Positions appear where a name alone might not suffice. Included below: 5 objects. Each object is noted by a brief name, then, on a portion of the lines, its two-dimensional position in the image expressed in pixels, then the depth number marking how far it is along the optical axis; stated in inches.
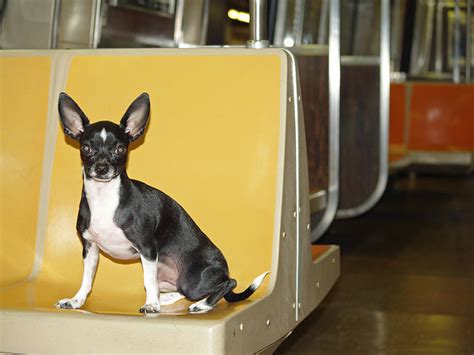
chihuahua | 93.2
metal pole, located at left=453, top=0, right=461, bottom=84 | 655.1
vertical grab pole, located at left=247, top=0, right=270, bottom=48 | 122.1
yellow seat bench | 109.2
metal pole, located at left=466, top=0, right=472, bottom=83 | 562.3
